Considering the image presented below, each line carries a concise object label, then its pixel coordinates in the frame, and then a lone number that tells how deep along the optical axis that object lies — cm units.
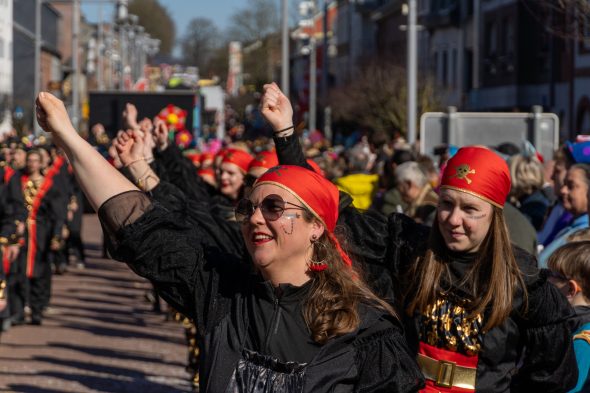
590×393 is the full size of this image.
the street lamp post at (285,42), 3372
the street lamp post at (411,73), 1809
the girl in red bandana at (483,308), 459
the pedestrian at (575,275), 511
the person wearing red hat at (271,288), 372
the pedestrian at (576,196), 731
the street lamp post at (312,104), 4220
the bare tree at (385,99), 2589
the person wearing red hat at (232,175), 806
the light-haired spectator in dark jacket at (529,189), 884
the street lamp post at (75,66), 4069
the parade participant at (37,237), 1362
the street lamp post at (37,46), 3562
